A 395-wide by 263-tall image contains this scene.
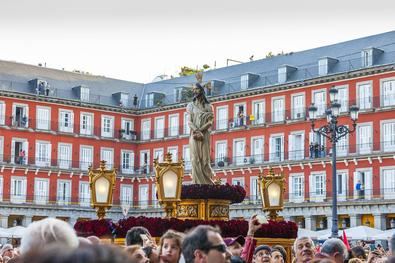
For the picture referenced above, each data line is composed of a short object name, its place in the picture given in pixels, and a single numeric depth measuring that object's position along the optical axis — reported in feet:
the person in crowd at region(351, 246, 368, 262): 50.80
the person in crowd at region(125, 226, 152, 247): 39.19
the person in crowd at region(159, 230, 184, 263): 28.82
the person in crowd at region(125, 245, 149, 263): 28.44
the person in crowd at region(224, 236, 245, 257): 33.43
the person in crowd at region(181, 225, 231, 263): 22.21
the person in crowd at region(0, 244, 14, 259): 47.62
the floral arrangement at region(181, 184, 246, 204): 66.12
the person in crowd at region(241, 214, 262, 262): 34.12
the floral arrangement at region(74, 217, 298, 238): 58.96
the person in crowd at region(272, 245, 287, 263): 40.95
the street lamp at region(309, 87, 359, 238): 110.40
